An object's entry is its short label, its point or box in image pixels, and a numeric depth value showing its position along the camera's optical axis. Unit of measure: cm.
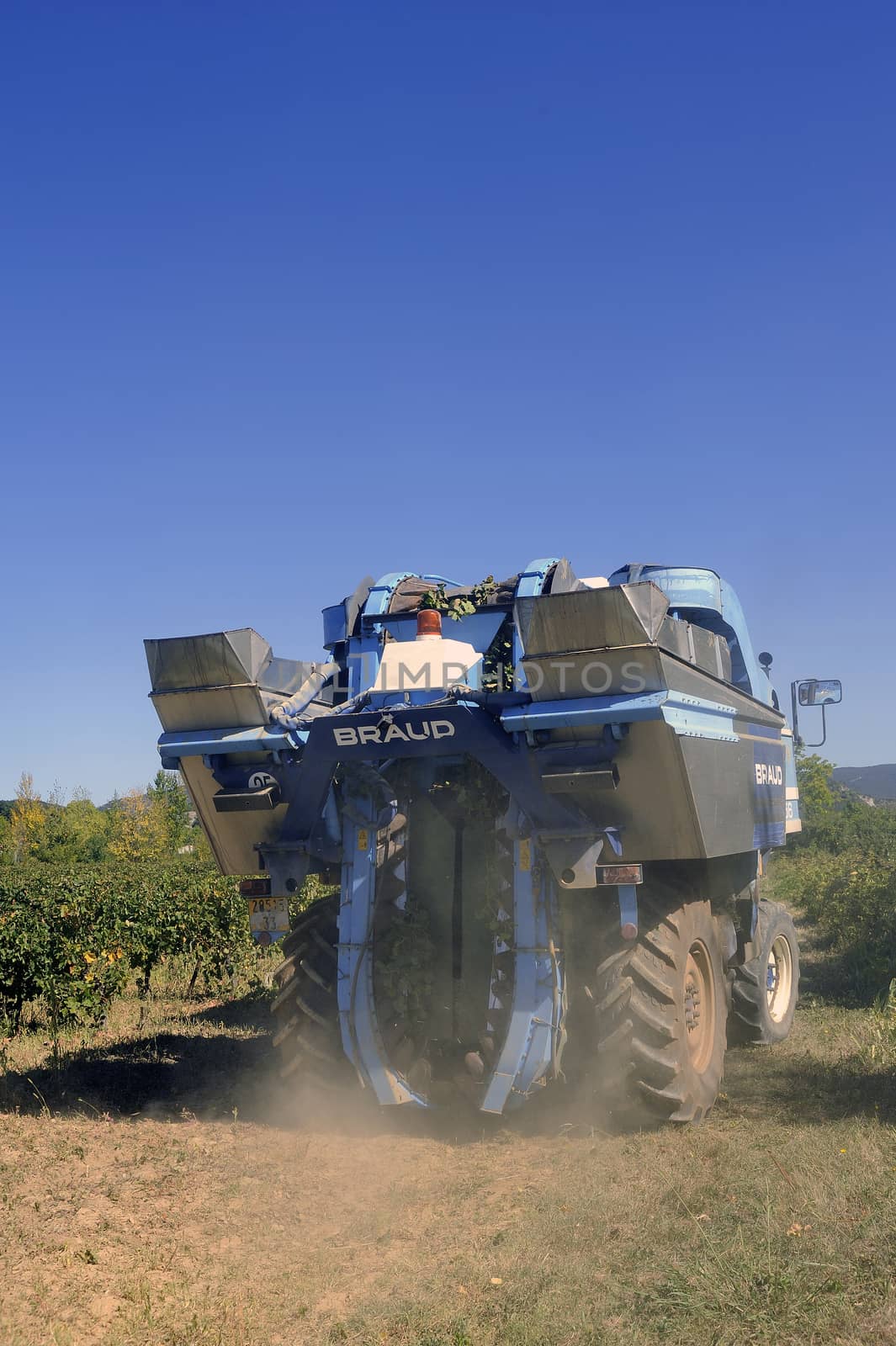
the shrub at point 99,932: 923
